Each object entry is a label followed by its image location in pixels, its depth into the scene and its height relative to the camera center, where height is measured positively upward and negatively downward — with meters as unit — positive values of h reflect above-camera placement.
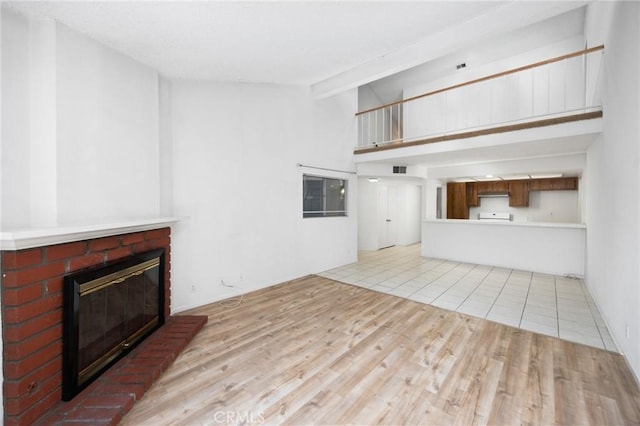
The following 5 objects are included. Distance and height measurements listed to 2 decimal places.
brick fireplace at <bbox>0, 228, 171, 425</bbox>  1.50 -0.73
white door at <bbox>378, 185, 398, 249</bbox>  8.10 -0.24
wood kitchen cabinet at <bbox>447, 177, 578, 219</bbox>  7.25 +0.59
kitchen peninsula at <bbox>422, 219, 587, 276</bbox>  4.94 -0.75
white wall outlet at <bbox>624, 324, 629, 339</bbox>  2.24 -1.05
